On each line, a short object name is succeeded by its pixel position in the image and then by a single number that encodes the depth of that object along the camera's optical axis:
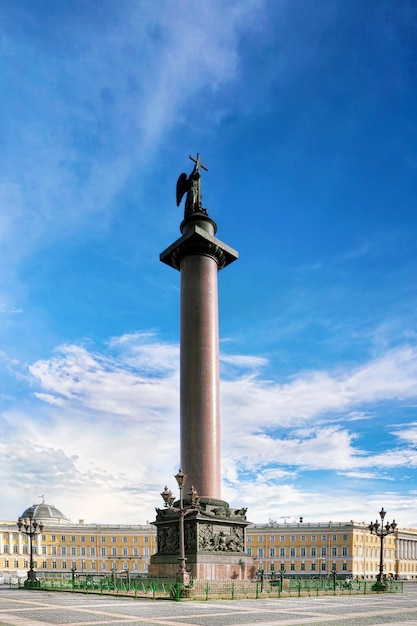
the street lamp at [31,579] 44.31
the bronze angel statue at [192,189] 46.62
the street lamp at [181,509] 29.86
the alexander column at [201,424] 35.75
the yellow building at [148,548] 113.00
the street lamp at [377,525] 45.03
